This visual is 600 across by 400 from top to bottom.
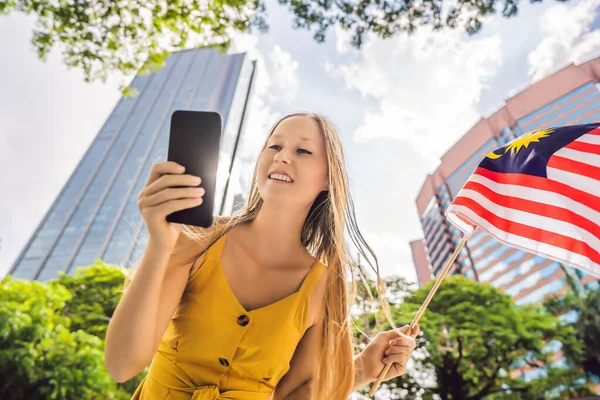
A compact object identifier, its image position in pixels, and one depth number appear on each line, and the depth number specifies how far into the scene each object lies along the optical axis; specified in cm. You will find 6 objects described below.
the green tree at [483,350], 1421
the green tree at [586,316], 1767
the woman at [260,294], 108
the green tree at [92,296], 1659
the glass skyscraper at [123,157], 4769
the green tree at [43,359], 787
